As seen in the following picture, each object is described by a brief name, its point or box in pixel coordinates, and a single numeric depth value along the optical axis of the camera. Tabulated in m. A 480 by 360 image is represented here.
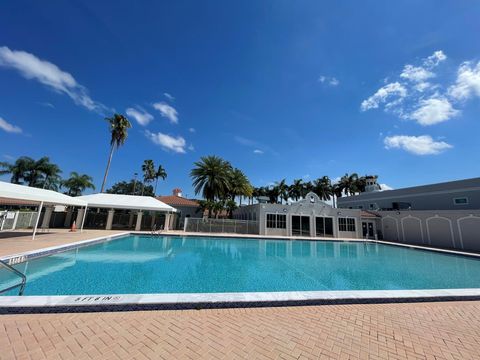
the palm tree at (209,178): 29.60
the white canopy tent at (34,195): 11.26
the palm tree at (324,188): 49.47
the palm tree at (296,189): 50.81
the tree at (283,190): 51.91
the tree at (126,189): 62.45
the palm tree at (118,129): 29.94
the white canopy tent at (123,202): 20.97
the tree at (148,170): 52.84
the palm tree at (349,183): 47.38
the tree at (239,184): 35.81
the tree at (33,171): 34.03
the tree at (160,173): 56.41
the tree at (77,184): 42.50
